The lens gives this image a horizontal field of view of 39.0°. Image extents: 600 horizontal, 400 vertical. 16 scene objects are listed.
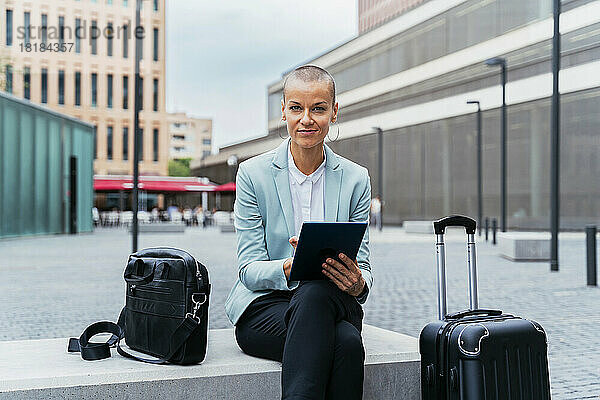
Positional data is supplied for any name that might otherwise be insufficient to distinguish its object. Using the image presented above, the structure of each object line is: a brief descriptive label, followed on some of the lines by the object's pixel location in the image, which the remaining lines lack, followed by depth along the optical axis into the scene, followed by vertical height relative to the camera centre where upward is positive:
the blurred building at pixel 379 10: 50.69 +11.89
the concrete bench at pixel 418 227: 34.30 -0.85
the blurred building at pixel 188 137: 144.25 +11.97
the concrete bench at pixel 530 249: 16.83 -0.84
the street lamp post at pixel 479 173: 30.03 +1.20
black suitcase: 3.27 -0.60
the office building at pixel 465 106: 26.98 +4.41
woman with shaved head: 3.18 -0.20
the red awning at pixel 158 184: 39.09 +1.06
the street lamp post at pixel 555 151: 14.25 +0.94
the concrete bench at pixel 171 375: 3.22 -0.68
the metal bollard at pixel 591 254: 11.51 -0.64
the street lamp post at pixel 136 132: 14.41 +1.28
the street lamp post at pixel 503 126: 24.03 +2.41
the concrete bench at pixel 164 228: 32.78 -0.85
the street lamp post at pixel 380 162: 46.10 +2.44
